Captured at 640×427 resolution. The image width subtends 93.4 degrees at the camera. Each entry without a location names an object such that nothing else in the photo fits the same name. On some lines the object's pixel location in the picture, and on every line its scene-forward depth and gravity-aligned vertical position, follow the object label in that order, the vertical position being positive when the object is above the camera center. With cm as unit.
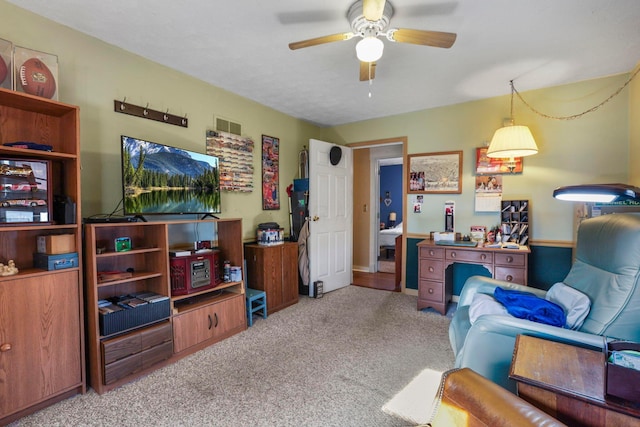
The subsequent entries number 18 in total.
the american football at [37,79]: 178 +78
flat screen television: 227 +22
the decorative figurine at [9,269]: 169 -35
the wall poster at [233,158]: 323 +54
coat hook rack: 244 +81
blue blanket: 157 -58
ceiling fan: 175 +102
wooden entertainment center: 197 -85
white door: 400 -17
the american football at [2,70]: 170 +78
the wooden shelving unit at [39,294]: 166 -51
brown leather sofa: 80 -58
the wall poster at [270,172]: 383 +43
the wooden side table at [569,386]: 88 -57
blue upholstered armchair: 137 -55
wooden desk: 303 -64
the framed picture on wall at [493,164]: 342 +46
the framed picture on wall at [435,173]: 380 +41
